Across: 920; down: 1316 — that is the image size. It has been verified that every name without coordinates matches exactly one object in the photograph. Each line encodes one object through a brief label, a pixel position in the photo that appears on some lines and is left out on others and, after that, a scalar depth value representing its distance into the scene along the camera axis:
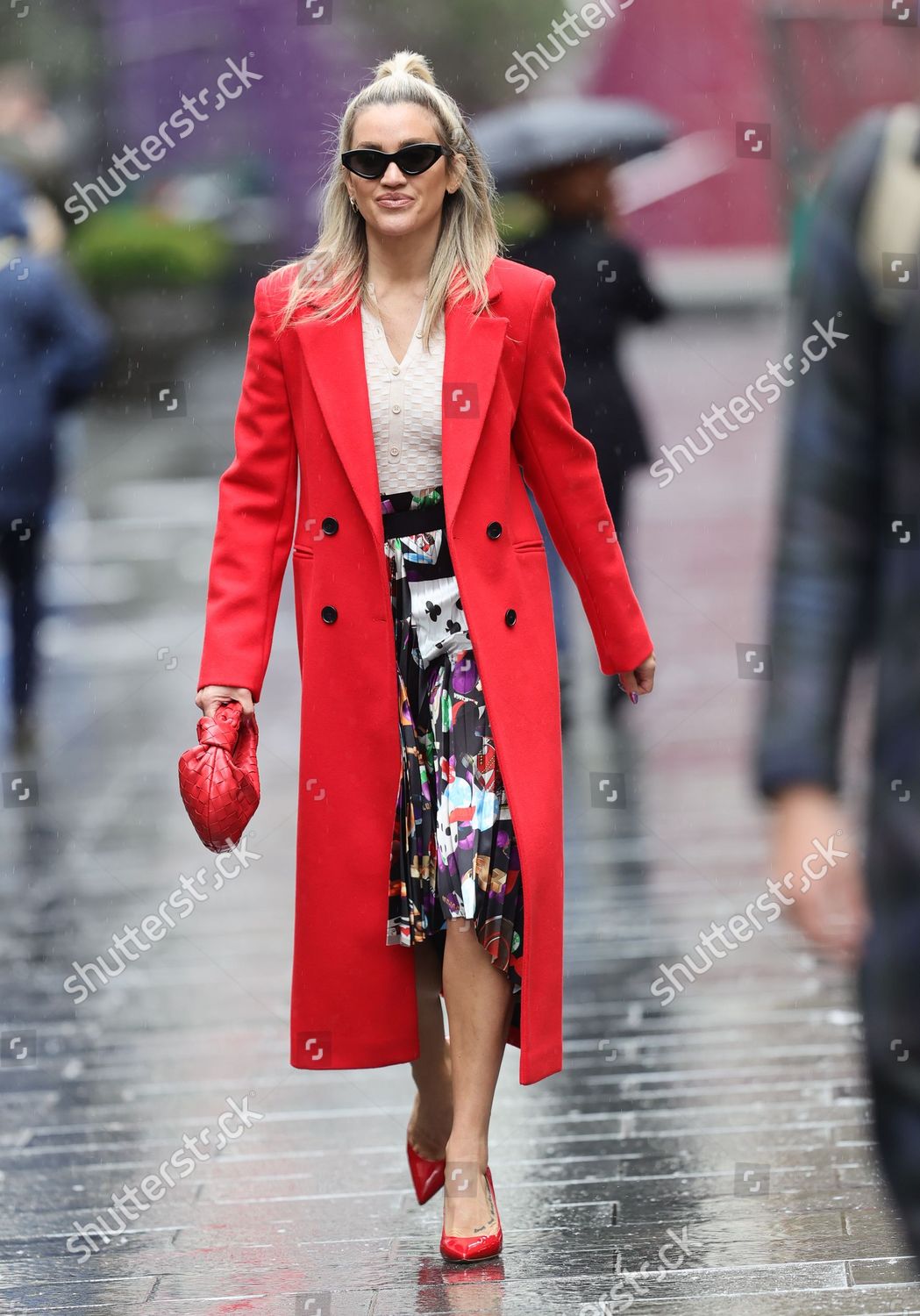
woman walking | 7.65
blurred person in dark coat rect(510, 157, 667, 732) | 15.11
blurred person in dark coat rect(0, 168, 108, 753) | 16.00
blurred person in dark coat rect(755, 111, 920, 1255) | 4.04
